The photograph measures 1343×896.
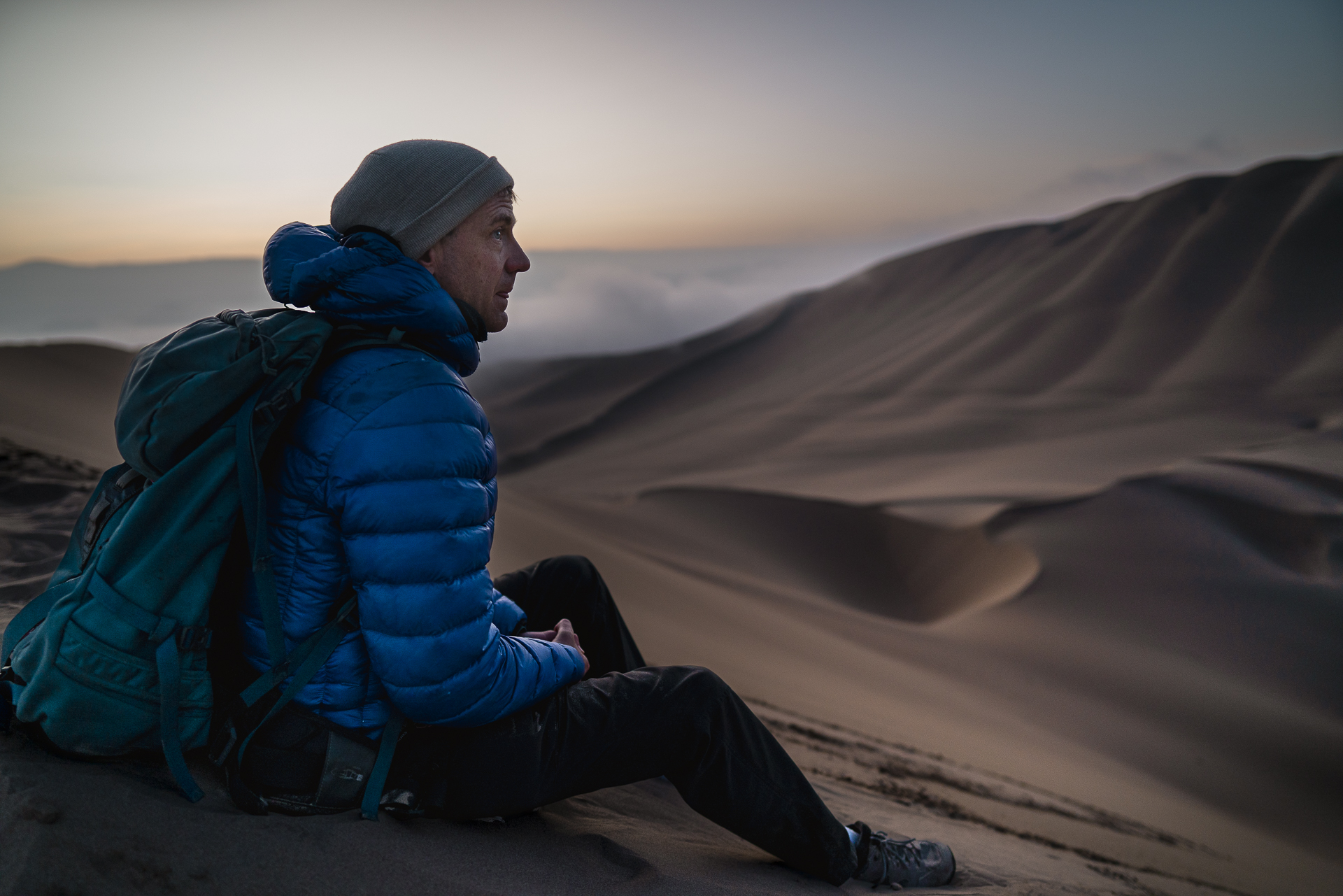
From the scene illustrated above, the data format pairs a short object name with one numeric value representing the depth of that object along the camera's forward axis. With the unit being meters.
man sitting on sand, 1.47
